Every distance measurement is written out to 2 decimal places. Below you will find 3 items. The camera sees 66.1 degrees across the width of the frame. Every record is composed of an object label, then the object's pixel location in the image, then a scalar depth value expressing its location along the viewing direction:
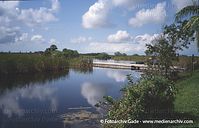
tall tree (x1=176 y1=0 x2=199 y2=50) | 11.20
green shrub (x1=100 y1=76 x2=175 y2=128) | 4.91
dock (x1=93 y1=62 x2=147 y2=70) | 29.31
